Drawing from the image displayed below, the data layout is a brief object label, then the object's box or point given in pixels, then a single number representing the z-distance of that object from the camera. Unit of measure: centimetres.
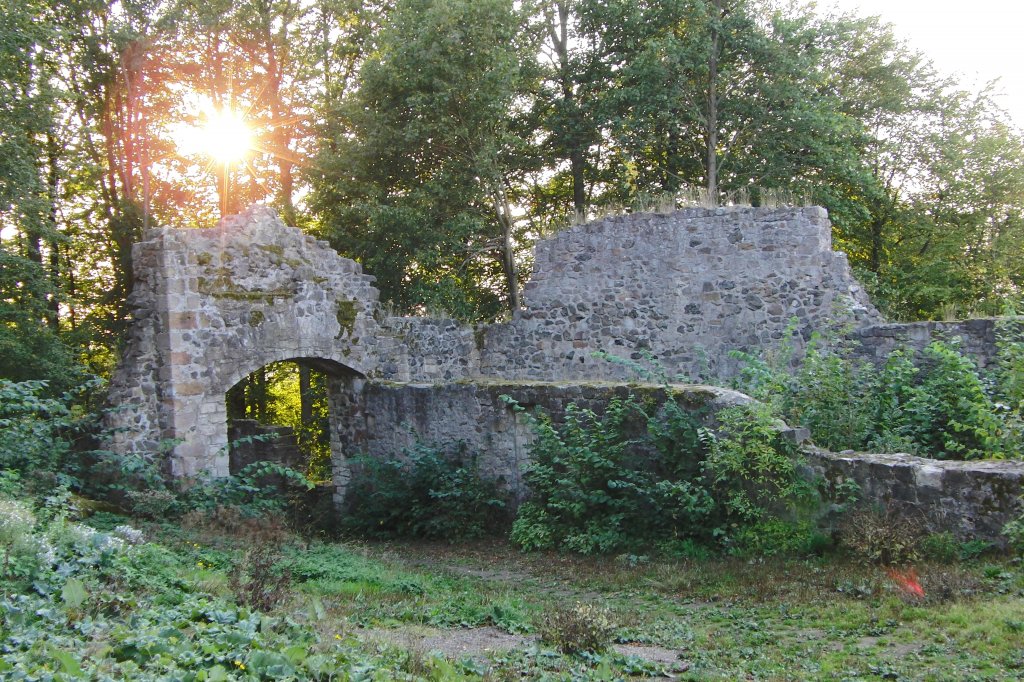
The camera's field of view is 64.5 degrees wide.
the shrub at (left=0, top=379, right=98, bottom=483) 862
